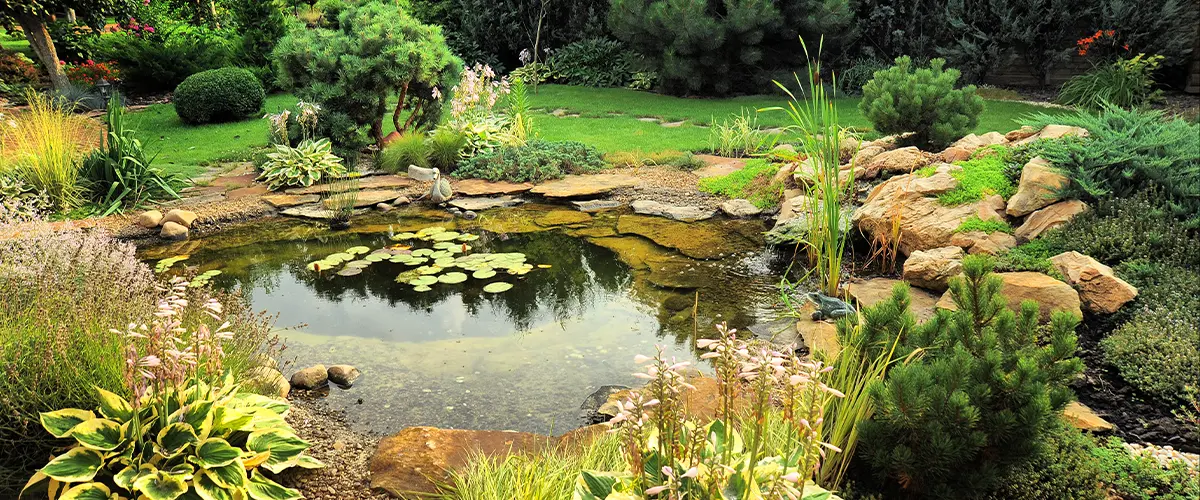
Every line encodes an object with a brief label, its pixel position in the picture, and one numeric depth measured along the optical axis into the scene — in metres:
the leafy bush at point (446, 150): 7.89
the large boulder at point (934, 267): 4.17
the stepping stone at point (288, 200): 6.70
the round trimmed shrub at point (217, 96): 10.48
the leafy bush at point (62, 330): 2.45
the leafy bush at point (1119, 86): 8.98
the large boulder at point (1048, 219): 4.35
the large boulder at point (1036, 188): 4.57
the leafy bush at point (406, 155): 7.88
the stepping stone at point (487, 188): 7.04
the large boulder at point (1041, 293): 3.54
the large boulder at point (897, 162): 6.04
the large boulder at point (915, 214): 4.73
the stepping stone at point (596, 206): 6.61
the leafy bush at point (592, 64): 14.34
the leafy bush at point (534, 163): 7.44
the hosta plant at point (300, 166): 7.27
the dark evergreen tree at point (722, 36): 11.58
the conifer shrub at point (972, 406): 2.14
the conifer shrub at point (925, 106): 7.02
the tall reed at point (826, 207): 4.01
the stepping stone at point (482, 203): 6.73
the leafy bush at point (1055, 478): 2.42
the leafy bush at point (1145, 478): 2.43
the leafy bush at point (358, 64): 7.80
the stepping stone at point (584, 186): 6.91
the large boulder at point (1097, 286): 3.64
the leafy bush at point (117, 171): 6.43
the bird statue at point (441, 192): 6.89
